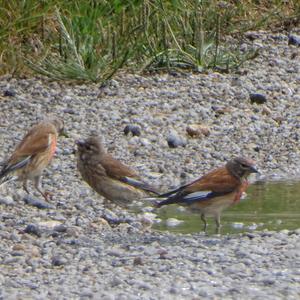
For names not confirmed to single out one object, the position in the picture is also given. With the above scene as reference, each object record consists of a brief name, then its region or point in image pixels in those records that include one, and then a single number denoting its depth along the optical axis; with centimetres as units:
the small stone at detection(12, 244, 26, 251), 830
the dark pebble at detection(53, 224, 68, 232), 909
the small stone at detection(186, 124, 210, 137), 1283
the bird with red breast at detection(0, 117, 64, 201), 1060
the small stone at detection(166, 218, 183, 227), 975
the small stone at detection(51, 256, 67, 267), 791
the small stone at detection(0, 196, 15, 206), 1012
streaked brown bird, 1035
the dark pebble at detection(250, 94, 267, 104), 1423
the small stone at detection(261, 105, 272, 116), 1383
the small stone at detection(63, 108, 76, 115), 1342
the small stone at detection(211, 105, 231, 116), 1369
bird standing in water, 923
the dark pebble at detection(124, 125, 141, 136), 1270
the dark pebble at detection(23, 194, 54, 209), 1009
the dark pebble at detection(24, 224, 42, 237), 893
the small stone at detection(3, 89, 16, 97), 1402
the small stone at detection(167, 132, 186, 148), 1244
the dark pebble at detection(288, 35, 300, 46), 1738
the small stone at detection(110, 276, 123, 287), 733
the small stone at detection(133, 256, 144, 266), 797
